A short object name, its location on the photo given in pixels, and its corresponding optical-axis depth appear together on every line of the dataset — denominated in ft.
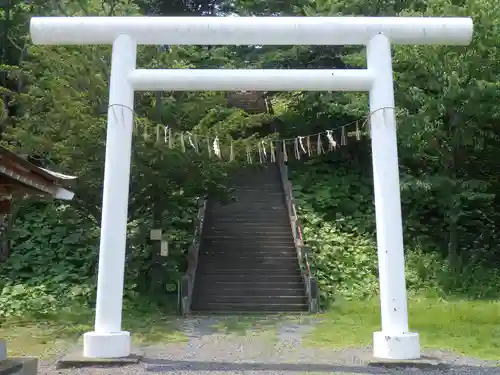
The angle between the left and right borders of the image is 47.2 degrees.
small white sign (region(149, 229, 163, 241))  42.68
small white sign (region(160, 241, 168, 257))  42.65
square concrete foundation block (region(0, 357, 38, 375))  18.86
